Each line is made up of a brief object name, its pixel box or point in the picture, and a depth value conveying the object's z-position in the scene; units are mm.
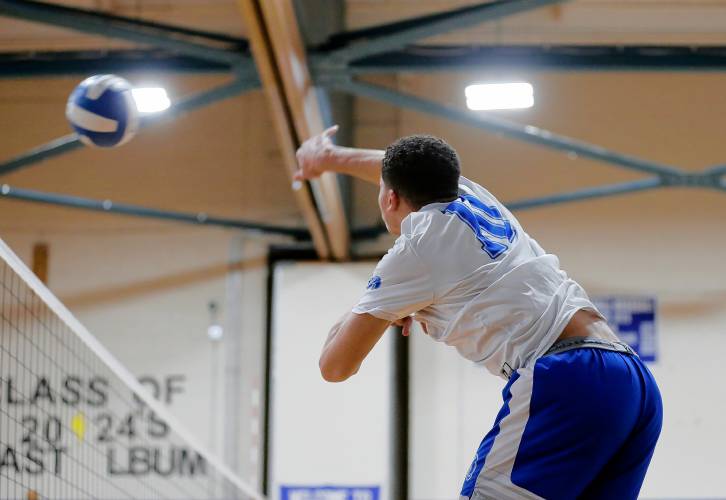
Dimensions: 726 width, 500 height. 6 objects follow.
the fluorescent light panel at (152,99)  11172
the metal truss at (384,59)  9570
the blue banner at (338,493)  14156
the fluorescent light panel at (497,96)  12344
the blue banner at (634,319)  14672
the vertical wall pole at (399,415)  14648
